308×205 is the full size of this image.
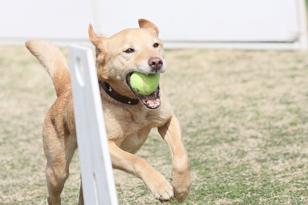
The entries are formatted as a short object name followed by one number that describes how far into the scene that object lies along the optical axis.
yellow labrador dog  8.11
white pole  6.80
